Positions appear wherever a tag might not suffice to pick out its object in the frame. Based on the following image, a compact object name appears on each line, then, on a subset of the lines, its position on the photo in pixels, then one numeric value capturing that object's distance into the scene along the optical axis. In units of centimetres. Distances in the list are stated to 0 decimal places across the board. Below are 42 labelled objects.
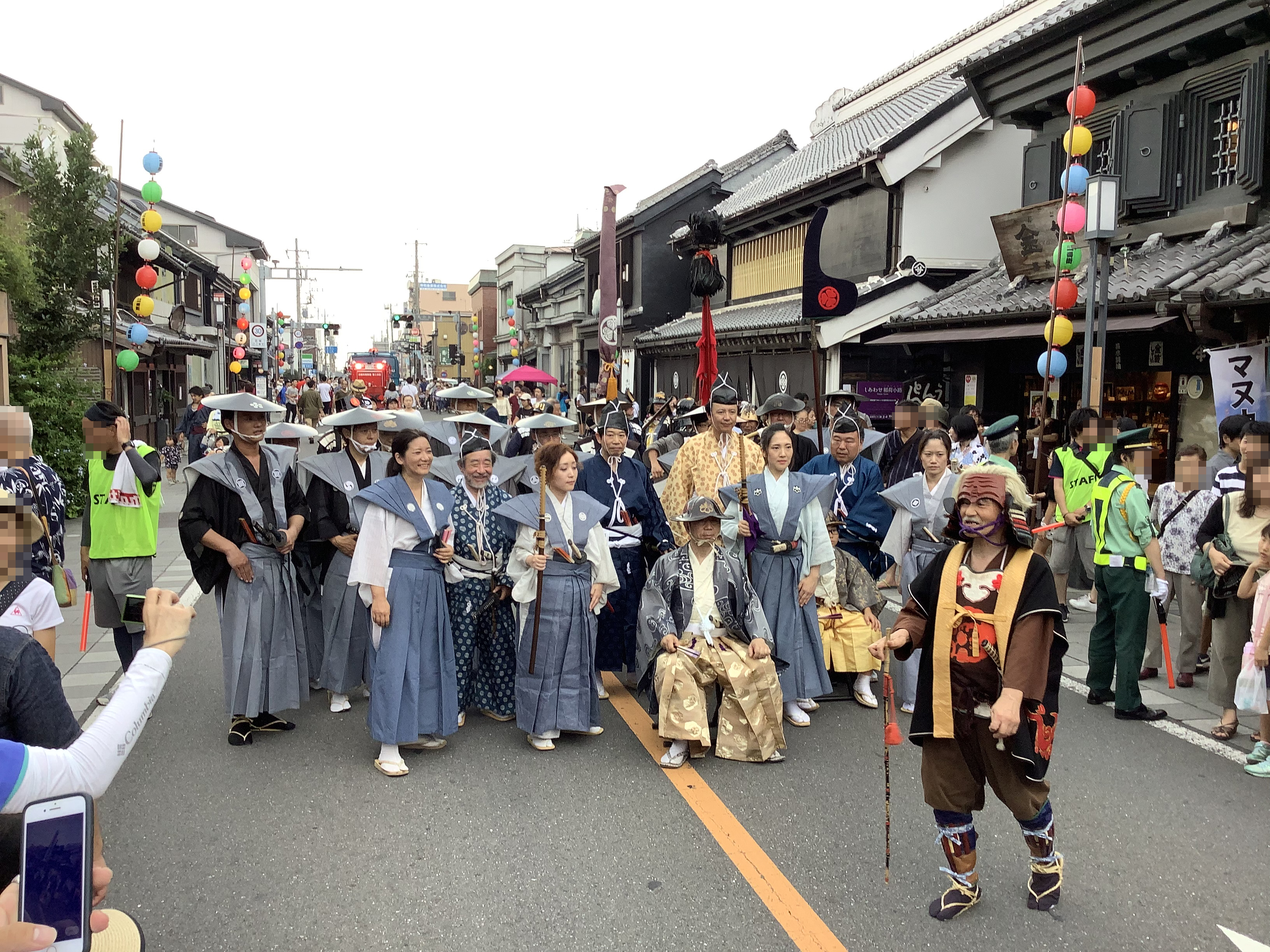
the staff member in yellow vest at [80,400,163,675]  620
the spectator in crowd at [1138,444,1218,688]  658
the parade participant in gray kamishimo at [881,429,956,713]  604
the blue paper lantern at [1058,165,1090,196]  934
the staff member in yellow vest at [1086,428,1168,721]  607
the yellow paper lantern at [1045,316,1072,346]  970
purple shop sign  1711
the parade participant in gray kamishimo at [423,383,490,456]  923
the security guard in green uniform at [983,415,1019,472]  802
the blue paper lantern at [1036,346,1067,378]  963
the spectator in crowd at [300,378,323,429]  1973
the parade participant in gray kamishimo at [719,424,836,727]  608
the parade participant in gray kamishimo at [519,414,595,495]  898
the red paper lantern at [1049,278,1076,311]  962
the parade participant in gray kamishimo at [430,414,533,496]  633
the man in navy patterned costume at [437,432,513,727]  574
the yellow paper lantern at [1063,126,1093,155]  945
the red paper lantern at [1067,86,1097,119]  944
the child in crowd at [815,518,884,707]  659
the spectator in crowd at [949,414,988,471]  820
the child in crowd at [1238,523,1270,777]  507
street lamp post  905
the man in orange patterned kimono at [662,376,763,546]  665
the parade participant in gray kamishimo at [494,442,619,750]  554
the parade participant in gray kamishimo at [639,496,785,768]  533
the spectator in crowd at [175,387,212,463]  1696
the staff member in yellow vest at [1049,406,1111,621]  675
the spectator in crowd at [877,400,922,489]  747
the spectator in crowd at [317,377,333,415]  3639
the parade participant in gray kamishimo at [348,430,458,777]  527
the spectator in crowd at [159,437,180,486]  2005
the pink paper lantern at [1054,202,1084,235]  934
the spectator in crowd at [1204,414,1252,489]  685
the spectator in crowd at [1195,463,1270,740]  566
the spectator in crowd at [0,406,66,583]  450
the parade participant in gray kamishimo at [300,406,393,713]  623
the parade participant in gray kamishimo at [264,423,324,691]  646
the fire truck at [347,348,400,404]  5012
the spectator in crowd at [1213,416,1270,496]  544
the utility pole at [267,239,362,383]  6254
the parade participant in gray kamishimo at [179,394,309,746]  562
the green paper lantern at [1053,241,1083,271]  934
